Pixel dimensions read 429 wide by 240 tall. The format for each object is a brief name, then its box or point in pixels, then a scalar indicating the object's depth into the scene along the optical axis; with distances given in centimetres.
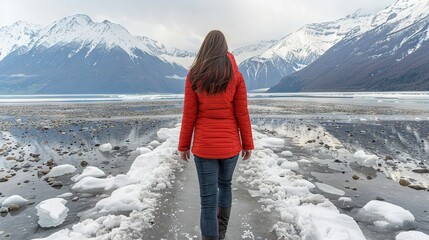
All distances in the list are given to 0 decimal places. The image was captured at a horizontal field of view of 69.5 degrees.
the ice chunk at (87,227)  544
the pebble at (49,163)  1134
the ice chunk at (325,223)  511
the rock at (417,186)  820
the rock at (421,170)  1005
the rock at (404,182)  852
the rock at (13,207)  680
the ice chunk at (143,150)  1330
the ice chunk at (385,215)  590
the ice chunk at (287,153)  1260
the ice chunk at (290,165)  1035
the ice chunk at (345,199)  718
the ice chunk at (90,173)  918
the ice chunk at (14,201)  698
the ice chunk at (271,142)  1499
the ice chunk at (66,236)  520
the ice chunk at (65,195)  767
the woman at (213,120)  390
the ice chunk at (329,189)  786
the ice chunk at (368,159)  1102
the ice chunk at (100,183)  815
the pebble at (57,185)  861
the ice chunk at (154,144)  1523
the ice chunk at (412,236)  512
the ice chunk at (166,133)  1762
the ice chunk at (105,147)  1446
